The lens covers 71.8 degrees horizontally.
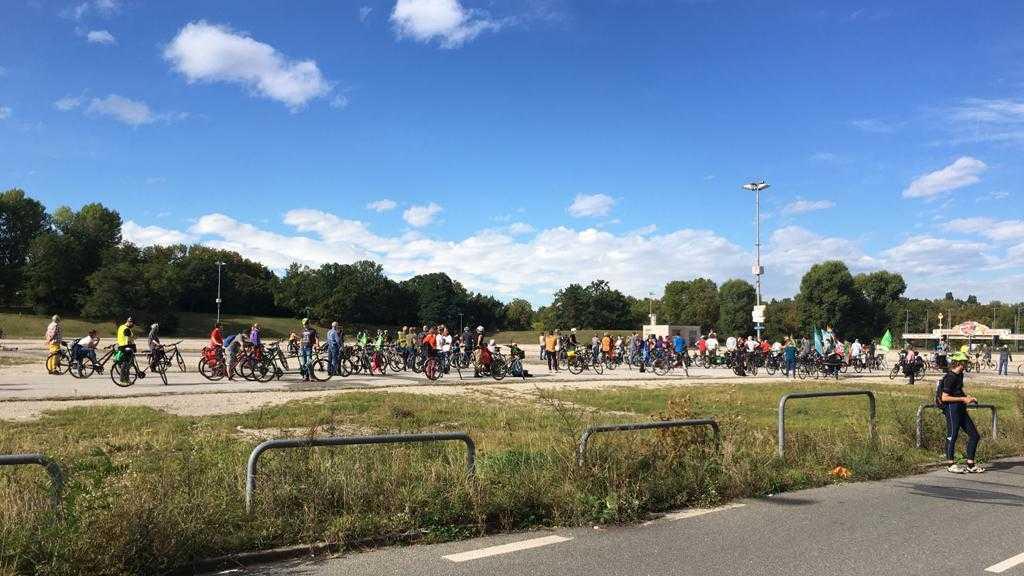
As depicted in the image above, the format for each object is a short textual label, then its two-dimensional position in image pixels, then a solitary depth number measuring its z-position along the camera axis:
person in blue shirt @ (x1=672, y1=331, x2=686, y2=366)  29.34
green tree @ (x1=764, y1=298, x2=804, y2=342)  99.16
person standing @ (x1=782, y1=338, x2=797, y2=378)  29.00
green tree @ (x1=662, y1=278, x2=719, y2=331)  123.69
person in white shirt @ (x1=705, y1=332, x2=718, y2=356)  35.12
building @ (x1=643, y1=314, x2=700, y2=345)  49.11
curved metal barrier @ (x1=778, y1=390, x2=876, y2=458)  8.47
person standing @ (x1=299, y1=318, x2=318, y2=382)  20.08
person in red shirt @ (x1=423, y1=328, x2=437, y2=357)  22.56
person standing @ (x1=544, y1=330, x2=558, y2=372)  28.69
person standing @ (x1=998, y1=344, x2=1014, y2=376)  36.22
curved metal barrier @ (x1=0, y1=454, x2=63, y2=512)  4.50
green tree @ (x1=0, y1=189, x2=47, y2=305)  97.00
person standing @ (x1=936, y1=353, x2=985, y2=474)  9.00
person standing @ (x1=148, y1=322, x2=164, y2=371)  18.17
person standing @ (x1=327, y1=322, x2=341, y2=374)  20.78
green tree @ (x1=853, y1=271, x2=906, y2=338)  97.69
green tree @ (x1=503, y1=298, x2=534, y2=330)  142.25
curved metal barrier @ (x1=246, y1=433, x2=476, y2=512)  5.48
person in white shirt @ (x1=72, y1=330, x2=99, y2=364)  19.11
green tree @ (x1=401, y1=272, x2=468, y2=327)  120.44
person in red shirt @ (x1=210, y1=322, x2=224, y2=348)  19.42
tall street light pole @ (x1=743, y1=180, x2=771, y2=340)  39.49
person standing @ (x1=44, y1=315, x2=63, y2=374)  20.03
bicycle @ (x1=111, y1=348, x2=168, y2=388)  17.02
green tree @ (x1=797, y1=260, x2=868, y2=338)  92.06
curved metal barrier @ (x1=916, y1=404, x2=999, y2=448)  10.09
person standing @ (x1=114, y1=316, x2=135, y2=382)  17.19
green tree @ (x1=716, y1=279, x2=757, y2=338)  112.44
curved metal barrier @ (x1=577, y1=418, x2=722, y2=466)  6.53
